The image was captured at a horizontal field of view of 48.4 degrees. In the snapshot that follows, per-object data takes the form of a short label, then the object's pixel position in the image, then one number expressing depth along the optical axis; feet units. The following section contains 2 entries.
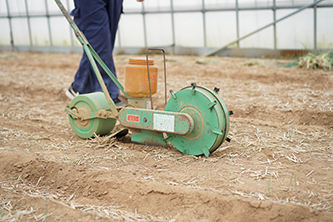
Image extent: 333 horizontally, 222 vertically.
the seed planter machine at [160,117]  8.62
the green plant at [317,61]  19.42
